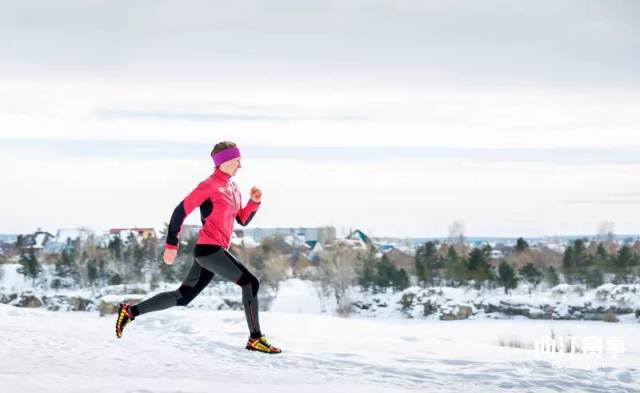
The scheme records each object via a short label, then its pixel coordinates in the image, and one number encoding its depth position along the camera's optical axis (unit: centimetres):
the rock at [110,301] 3952
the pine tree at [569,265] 6372
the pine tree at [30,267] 6938
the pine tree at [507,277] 6078
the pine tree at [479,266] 6204
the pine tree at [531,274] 6241
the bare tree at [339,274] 6225
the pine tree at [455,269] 6366
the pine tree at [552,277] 6306
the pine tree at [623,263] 6103
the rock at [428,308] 5697
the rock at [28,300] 6031
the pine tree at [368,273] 6278
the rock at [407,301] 5766
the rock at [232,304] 5384
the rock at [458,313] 5522
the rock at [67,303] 5825
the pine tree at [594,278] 6197
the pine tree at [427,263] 6525
